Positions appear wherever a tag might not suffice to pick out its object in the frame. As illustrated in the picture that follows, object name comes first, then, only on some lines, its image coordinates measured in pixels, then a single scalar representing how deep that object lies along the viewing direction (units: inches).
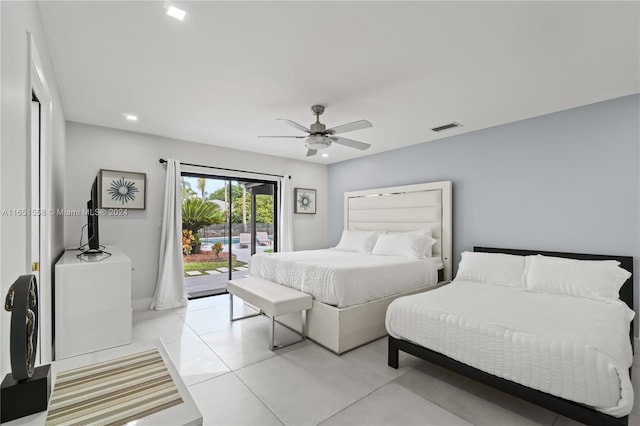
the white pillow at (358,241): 196.9
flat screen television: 124.1
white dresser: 104.8
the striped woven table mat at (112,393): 34.3
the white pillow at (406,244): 167.6
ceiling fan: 128.7
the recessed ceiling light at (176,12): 69.7
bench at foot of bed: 118.6
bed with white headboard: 119.6
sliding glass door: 197.0
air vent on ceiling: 155.1
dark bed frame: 68.4
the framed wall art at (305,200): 243.9
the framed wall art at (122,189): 160.4
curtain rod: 177.1
